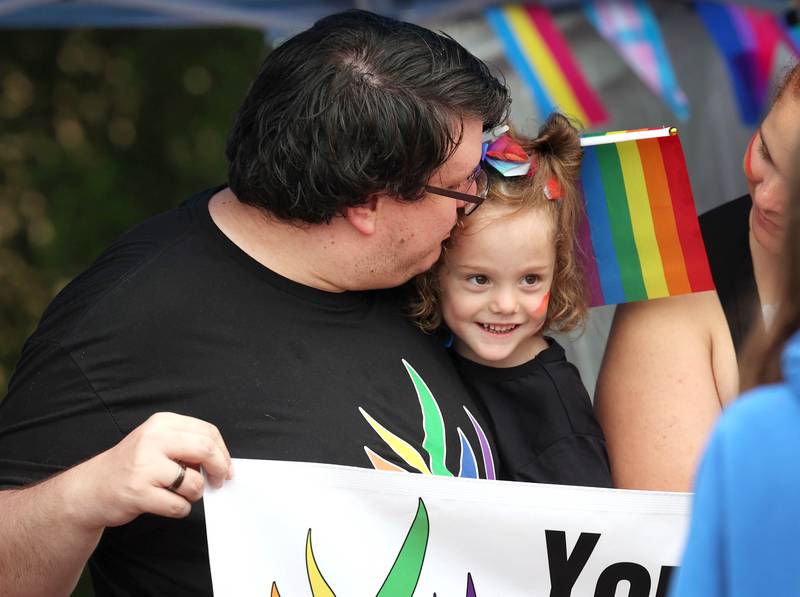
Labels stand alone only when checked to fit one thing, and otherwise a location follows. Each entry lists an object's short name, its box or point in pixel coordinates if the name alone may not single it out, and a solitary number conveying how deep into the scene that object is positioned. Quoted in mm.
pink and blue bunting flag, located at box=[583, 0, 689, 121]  8641
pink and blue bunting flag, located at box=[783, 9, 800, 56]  9516
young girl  4883
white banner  3961
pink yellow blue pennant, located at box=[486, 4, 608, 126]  8414
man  4004
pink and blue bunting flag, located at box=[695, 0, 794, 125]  9305
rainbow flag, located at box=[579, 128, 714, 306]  4840
